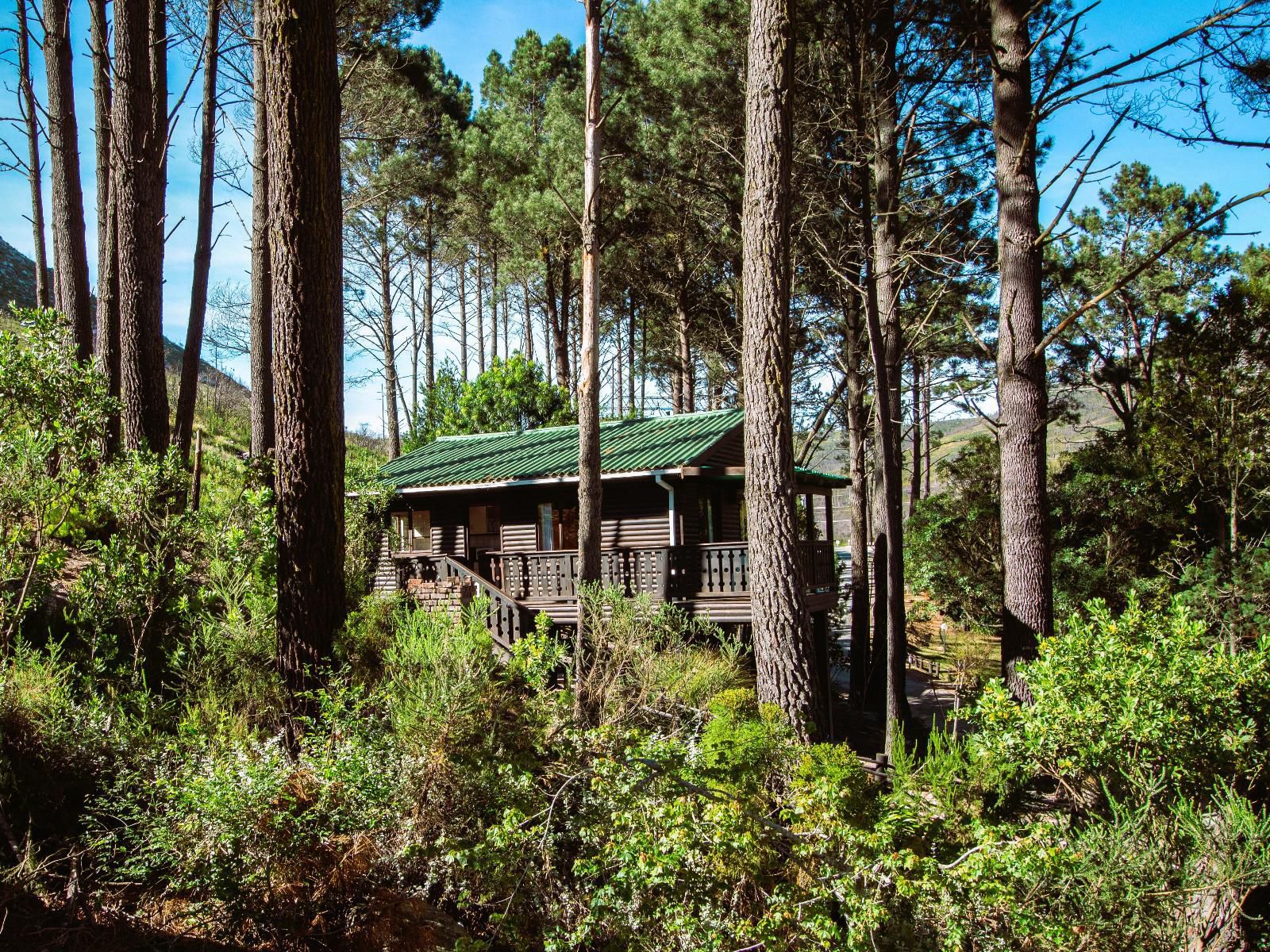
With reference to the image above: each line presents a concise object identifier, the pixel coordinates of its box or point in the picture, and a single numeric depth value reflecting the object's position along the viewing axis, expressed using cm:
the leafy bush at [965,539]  1727
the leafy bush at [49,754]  487
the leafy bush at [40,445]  609
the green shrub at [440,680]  465
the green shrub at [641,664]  674
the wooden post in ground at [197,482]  1124
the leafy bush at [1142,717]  423
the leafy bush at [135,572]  664
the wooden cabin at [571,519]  1255
